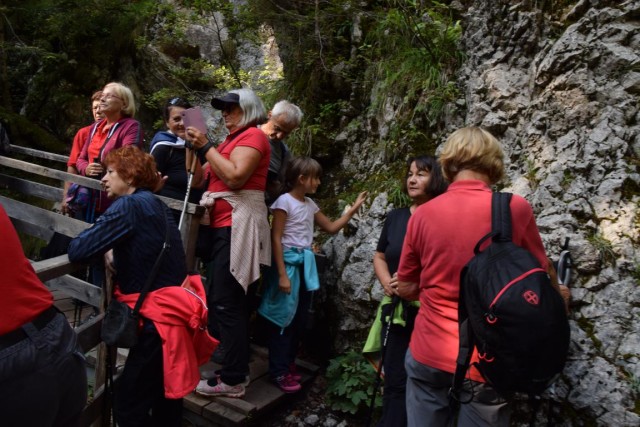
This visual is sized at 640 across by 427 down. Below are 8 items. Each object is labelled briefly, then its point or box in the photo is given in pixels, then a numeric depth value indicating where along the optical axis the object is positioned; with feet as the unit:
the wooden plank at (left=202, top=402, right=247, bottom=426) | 12.17
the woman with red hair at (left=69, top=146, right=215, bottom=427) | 8.76
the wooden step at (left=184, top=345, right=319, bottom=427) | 12.32
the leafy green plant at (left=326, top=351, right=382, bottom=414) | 13.84
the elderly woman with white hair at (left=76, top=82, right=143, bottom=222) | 14.79
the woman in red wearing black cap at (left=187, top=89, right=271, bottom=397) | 12.02
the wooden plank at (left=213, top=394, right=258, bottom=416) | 12.41
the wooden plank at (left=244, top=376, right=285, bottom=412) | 13.00
